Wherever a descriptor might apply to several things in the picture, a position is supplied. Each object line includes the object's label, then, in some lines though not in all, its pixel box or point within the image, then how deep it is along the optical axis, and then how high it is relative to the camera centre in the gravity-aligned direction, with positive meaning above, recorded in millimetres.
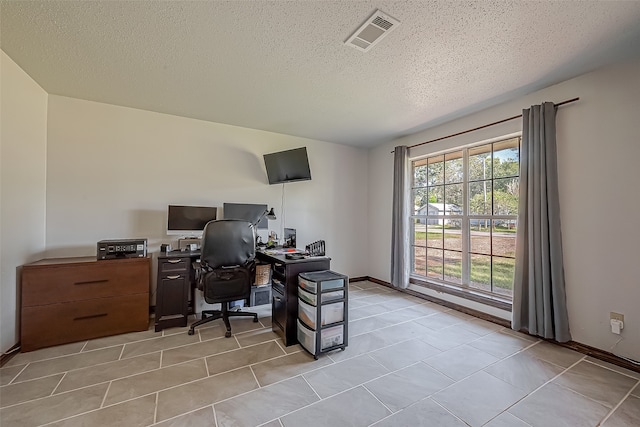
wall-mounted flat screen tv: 3576 +731
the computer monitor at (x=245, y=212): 3510 +63
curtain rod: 2508 +1134
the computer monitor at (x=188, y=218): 3186 -26
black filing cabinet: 2773 -826
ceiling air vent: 1717 +1327
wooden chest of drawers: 2328 -815
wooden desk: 2494 -723
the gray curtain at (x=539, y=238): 2484 -205
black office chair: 2607 -476
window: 3114 +4
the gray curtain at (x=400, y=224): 4117 -112
